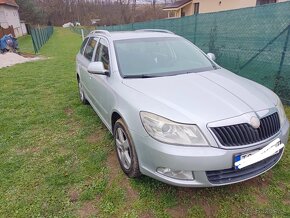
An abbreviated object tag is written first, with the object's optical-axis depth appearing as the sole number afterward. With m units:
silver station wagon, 2.07
